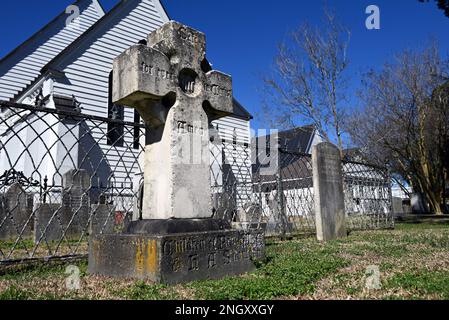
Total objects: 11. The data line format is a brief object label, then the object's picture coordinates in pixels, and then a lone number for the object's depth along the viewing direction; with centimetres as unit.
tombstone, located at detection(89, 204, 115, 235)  1008
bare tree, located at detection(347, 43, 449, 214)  1925
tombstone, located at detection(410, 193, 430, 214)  2733
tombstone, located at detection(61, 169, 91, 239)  1067
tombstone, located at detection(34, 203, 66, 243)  898
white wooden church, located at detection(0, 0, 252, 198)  1499
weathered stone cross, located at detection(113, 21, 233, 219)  406
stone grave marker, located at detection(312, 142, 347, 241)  853
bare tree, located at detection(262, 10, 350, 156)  1717
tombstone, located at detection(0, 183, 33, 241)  1073
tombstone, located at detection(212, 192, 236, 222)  1182
